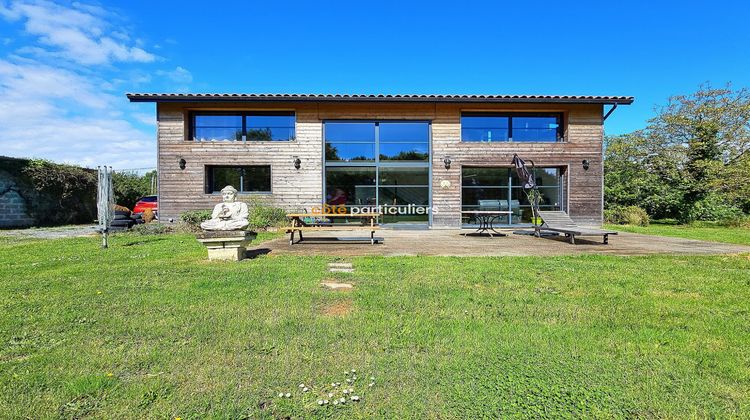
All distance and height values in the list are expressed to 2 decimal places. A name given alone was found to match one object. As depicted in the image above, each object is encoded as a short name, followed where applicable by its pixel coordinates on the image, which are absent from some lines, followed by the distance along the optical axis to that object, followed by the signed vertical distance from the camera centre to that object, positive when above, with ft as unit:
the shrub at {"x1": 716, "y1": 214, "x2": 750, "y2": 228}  49.18 -2.75
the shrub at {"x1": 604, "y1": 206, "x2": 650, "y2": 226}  52.60 -2.10
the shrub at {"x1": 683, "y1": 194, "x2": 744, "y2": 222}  55.11 -1.24
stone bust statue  21.08 -0.91
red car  58.05 -0.56
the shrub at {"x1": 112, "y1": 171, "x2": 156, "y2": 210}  66.74 +2.57
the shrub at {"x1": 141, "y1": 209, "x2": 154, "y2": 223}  54.49 -2.22
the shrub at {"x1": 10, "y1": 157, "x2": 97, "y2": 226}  48.29 +1.60
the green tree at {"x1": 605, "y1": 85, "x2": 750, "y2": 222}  55.36 +6.38
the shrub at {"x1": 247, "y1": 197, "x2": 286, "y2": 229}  42.39 -1.69
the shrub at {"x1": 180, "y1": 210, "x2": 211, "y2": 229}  40.19 -1.86
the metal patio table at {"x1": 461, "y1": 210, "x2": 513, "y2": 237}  36.03 -3.20
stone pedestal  20.63 -2.42
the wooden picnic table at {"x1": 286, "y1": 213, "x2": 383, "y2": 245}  28.55 -2.15
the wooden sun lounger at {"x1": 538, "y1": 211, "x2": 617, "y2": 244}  31.25 -2.17
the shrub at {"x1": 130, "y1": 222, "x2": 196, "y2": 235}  38.06 -3.03
